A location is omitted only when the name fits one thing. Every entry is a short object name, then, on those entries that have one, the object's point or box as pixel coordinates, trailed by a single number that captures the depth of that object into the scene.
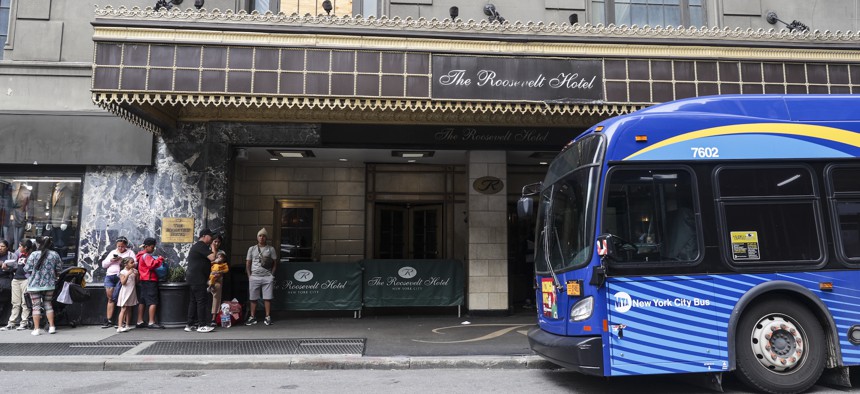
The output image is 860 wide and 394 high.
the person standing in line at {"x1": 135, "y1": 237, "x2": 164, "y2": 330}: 10.08
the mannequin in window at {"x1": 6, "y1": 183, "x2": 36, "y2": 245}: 11.24
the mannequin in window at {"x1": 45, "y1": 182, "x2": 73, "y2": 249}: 11.21
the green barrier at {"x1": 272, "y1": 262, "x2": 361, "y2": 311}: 11.73
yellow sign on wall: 10.88
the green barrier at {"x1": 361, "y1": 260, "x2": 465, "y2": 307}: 12.00
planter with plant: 10.34
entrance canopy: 8.78
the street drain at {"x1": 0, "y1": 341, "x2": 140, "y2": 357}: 8.15
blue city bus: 5.82
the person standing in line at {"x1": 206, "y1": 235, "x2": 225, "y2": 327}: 10.26
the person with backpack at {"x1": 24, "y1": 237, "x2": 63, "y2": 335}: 9.57
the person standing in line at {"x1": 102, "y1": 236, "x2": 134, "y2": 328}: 10.27
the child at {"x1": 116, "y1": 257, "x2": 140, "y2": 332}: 9.97
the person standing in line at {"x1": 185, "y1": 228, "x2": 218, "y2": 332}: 10.05
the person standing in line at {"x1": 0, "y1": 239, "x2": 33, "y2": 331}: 10.04
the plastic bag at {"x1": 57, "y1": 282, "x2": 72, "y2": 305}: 9.76
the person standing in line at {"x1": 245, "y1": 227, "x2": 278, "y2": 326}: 10.97
